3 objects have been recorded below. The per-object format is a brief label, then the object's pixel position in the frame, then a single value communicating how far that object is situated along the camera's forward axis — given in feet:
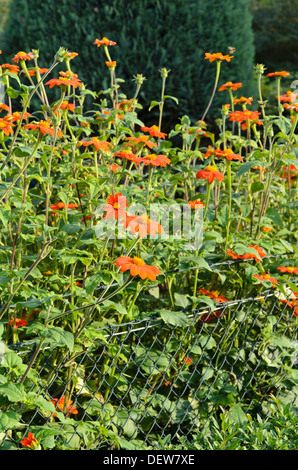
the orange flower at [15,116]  7.35
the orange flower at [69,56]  6.93
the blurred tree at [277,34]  33.27
